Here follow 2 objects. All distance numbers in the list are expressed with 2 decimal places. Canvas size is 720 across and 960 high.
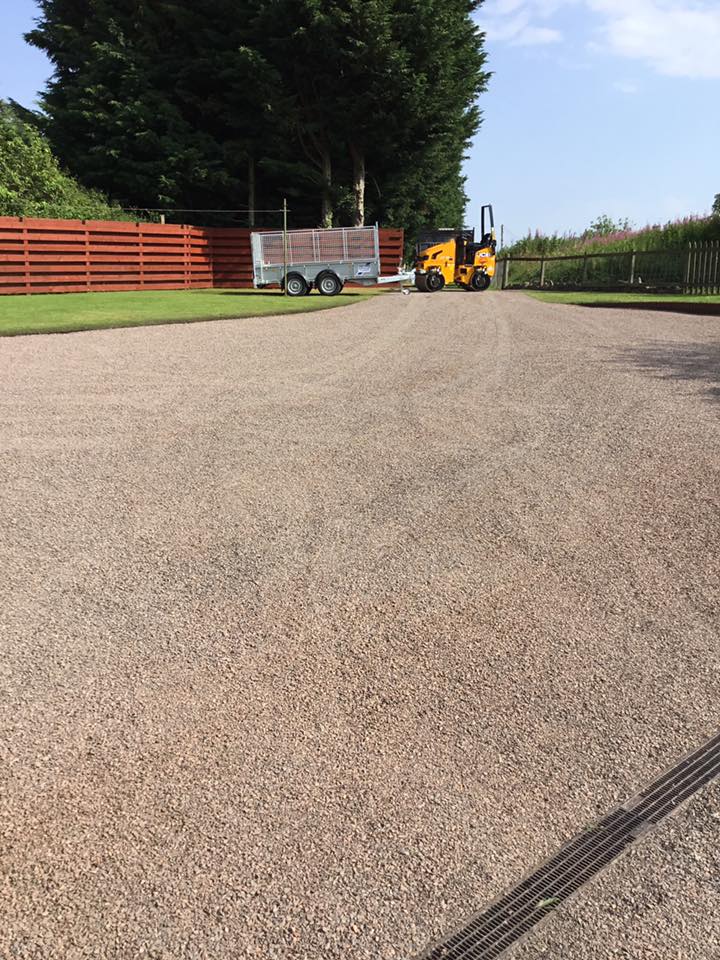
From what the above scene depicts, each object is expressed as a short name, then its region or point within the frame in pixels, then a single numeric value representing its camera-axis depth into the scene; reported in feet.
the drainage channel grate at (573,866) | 5.12
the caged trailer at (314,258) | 72.02
